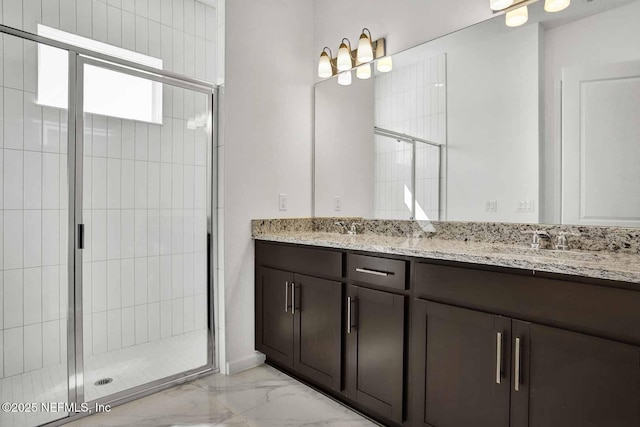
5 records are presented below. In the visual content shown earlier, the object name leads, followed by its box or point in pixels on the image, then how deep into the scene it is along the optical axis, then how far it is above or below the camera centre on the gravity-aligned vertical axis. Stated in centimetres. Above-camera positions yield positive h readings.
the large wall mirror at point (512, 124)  151 +45
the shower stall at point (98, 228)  176 -11
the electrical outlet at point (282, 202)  260 +6
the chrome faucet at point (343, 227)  260 -12
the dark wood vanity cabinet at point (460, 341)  108 -50
